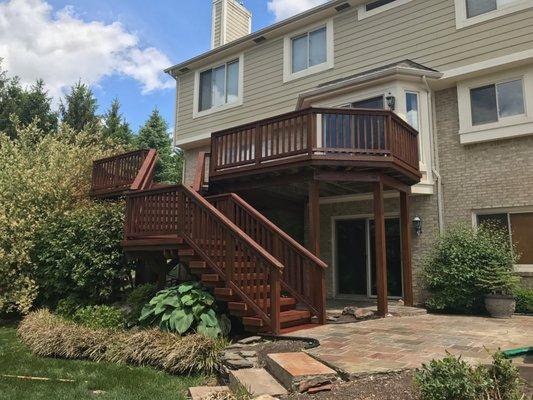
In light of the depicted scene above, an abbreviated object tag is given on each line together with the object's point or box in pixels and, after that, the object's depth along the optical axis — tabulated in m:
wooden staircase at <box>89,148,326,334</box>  6.59
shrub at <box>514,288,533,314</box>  8.70
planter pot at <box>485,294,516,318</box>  8.27
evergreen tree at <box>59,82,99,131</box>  27.56
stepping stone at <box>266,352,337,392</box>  4.06
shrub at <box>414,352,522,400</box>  3.24
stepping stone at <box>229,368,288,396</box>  4.11
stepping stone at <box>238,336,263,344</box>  5.99
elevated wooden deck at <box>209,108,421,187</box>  8.38
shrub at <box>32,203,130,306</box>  8.91
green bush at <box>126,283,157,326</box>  7.93
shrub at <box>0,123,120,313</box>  9.46
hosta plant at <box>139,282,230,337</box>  6.36
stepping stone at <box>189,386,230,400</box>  4.47
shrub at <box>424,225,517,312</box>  8.80
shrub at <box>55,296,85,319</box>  8.76
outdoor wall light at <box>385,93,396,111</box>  10.30
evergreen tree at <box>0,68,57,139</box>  25.66
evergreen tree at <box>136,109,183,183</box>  28.56
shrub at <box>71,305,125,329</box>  7.72
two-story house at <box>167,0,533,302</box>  9.36
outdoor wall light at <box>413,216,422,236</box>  10.48
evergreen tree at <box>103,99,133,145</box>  28.11
